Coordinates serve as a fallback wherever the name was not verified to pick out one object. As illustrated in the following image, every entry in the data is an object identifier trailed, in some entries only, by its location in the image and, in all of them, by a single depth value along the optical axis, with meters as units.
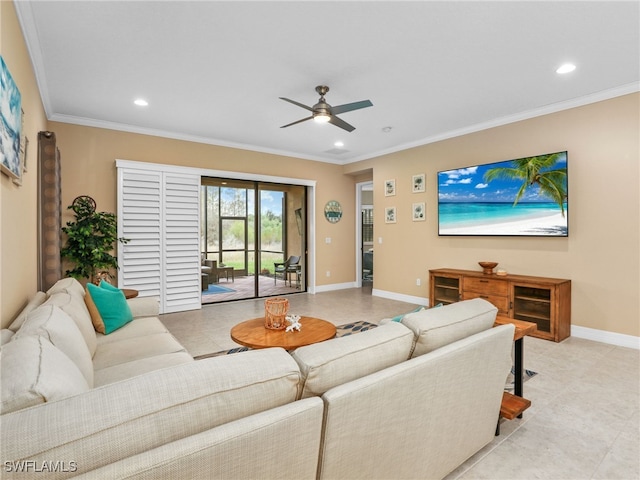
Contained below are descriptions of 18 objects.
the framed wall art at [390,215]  6.15
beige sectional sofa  0.76
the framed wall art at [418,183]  5.62
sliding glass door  5.94
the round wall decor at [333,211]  7.09
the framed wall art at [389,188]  6.11
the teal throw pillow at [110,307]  2.68
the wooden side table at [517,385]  2.07
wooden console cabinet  3.76
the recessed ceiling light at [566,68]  3.12
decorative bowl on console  4.47
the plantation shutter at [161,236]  4.83
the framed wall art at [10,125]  1.80
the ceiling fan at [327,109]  3.23
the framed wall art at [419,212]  5.63
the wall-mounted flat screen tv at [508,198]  4.05
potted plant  4.27
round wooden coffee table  2.24
